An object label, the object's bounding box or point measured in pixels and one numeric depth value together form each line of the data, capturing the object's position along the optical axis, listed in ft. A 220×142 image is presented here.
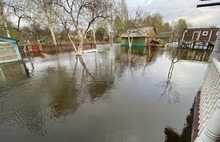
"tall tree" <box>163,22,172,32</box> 185.90
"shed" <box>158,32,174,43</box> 125.29
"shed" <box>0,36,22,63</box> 40.86
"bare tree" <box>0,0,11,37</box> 49.81
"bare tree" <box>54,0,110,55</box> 45.47
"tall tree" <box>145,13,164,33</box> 148.94
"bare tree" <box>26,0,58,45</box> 62.69
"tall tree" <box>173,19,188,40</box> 169.58
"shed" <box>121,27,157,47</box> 89.22
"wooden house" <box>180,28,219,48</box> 70.74
